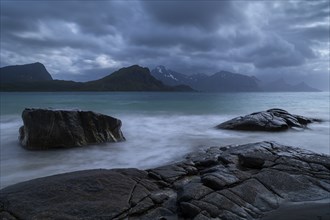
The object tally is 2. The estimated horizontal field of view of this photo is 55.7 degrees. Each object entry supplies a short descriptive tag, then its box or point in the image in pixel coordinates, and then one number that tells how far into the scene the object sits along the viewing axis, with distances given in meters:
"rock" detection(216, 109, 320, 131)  17.75
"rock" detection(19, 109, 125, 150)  12.34
